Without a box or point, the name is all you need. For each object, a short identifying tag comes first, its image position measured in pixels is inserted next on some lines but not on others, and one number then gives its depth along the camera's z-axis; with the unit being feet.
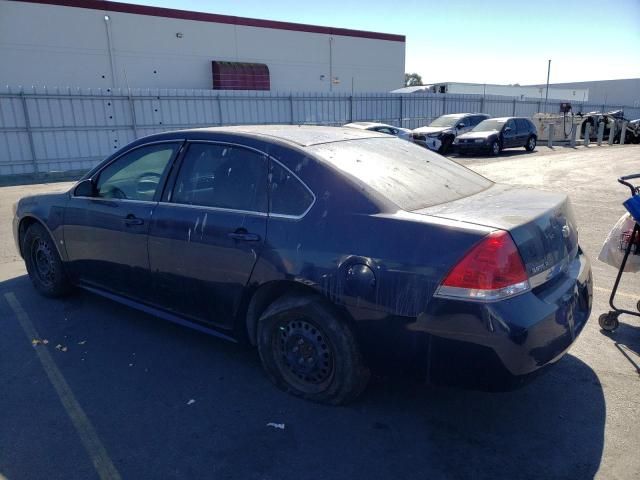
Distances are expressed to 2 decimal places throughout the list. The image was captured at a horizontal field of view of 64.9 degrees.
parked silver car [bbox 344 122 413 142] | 55.48
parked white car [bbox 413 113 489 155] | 63.26
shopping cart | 12.74
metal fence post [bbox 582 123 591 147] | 80.58
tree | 306.55
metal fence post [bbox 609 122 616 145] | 83.31
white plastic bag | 13.04
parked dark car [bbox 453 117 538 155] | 62.13
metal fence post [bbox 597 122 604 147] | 81.92
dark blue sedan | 8.27
